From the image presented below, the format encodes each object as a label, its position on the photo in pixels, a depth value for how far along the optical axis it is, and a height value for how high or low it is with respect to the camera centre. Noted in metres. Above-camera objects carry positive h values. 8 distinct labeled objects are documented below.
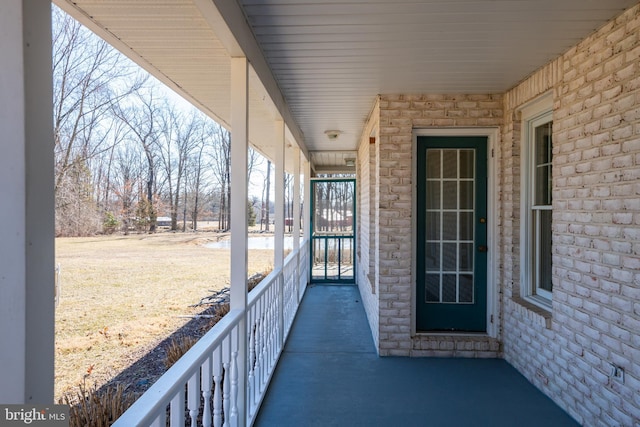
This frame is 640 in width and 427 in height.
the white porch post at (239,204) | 2.21 +0.06
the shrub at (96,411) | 2.41 -1.41
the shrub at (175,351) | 3.57 -1.44
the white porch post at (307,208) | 6.94 +0.12
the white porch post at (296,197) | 5.46 +0.27
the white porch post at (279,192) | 3.73 +0.24
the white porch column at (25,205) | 0.72 +0.02
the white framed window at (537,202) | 3.03 +0.12
